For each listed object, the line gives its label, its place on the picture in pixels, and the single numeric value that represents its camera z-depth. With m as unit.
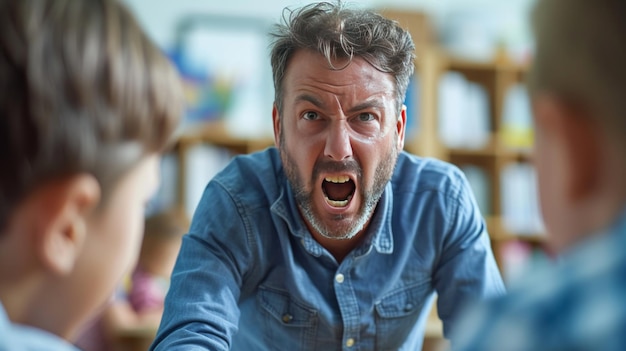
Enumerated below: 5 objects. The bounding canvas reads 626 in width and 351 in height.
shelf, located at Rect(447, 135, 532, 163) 4.48
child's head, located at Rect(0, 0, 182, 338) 0.73
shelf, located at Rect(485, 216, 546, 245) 4.45
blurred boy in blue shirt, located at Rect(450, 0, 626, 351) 0.61
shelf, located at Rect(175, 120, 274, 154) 4.33
